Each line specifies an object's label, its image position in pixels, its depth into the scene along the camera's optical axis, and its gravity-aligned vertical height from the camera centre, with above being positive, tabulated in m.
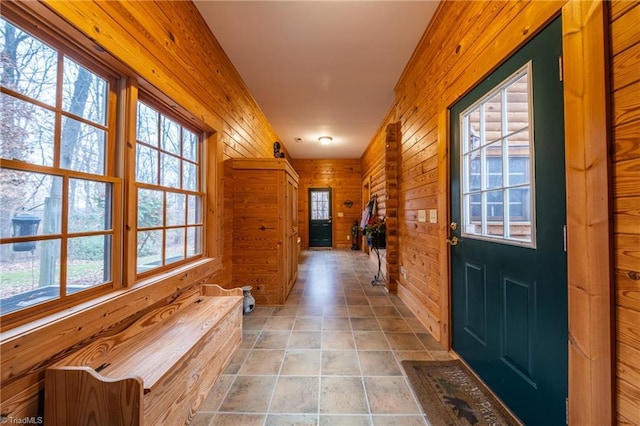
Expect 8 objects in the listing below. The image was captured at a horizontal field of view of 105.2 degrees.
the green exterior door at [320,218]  7.88 -0.05
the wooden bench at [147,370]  0.96 -0.70
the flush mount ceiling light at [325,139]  5.76 +1.86
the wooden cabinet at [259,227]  2.96 -0.13
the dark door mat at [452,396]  1.33 -1.10
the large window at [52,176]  0.94 +0.18
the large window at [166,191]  1.62 +0.20
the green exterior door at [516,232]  1.11 -0.09
